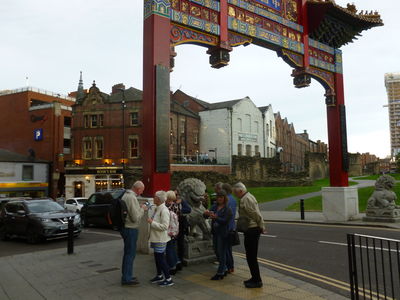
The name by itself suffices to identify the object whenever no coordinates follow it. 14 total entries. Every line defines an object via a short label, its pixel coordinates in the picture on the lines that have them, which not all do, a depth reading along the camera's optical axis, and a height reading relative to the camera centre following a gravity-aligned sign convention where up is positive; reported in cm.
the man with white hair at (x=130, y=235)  585 -109
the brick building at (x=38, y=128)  4031 +636
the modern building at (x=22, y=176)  3400 +7
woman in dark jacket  620 -99
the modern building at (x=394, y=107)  13251 +2663
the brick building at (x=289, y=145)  5991 +608
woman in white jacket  571 -104
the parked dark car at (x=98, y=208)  1575 -162
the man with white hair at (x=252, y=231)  568 -101
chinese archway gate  859 +451
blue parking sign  4129 +530
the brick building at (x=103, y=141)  3581 +387
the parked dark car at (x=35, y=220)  1169 -164
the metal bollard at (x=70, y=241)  922 -183
